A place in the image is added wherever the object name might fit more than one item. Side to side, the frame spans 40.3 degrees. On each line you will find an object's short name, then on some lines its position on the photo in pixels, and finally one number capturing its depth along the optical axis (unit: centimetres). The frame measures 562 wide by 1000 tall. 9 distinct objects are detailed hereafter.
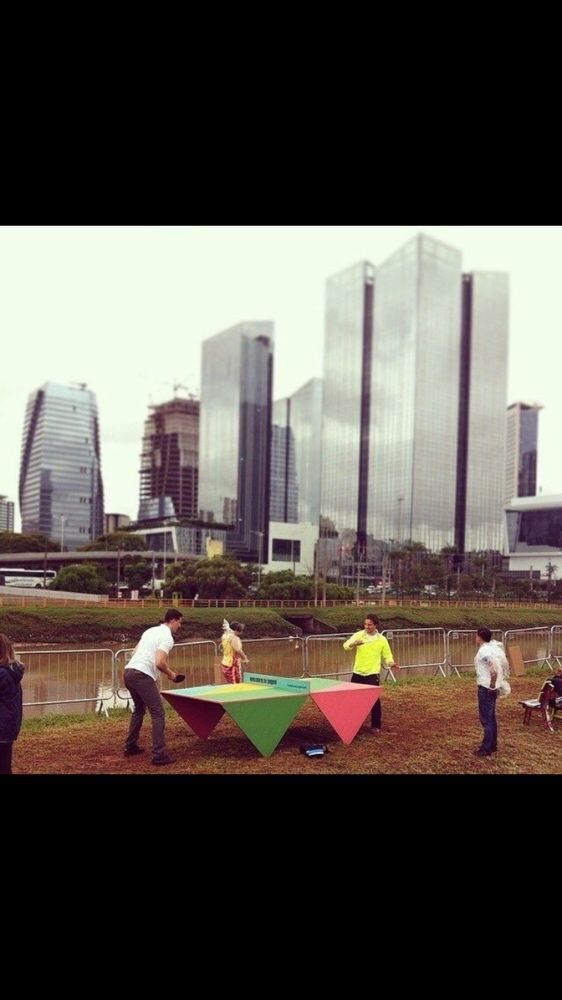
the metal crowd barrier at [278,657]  1401
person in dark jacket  525
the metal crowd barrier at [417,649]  1546
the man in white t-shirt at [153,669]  663
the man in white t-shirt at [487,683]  711
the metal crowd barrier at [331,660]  1419
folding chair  894
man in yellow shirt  825
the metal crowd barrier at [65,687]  1210
